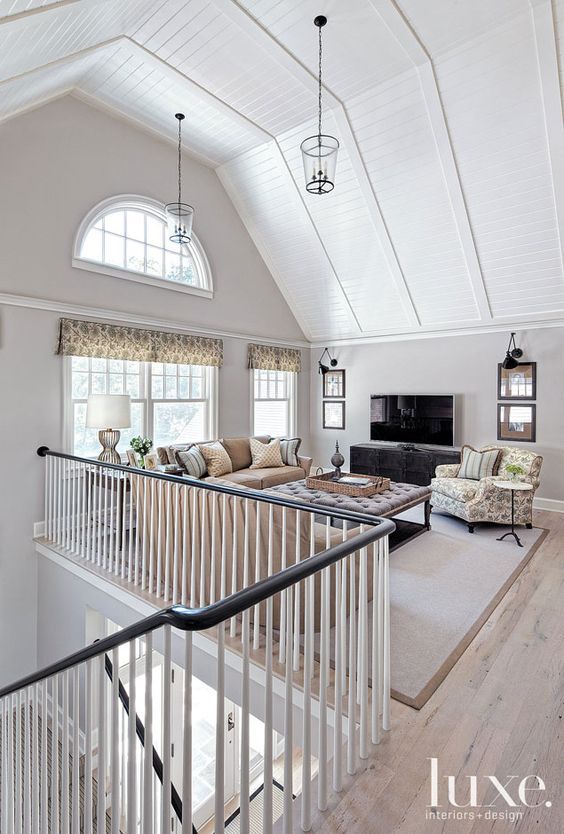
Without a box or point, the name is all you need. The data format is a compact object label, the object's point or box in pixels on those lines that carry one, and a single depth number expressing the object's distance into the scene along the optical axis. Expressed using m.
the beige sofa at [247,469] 5.70
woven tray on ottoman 4.74
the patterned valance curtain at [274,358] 7.29
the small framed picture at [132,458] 5.12
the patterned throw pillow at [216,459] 5.88
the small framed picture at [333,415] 8.27
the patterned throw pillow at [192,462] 5.56
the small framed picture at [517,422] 6.24
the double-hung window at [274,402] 7.61
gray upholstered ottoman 4.34
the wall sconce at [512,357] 6.23
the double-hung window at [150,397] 5.11
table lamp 4.47
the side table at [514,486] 4.64
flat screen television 6.89
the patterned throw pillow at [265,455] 6.48
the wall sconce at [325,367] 8.21
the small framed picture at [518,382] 6.21
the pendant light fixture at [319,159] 3.44
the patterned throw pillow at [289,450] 6.73
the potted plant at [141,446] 5.31
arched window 5.23
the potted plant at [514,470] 4.98
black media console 6.63
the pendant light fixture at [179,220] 4.65
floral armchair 5.09
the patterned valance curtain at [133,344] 4.91
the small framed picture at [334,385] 8.23
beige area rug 2.56
